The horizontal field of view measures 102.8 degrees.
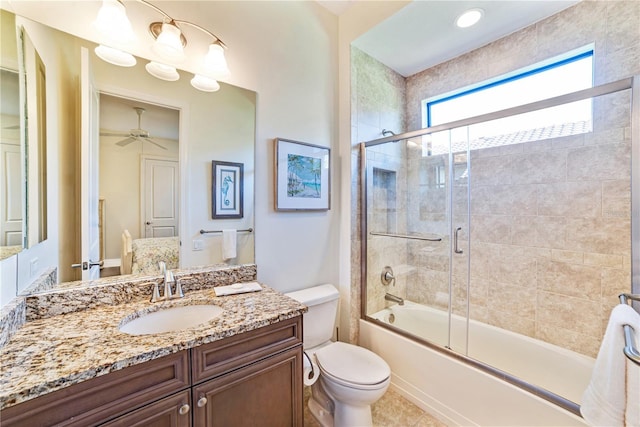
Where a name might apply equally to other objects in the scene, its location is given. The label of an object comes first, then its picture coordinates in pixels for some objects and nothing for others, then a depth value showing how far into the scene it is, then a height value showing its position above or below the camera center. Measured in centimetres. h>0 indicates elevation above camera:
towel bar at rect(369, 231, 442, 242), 217 -22
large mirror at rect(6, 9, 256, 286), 110 +26
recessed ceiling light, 171 +134
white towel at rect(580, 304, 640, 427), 82 -58
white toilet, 136 -91
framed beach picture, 170 +25
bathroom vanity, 68 -50
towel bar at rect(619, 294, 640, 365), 75 -43
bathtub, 134 -101
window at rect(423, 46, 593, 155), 167 +88
